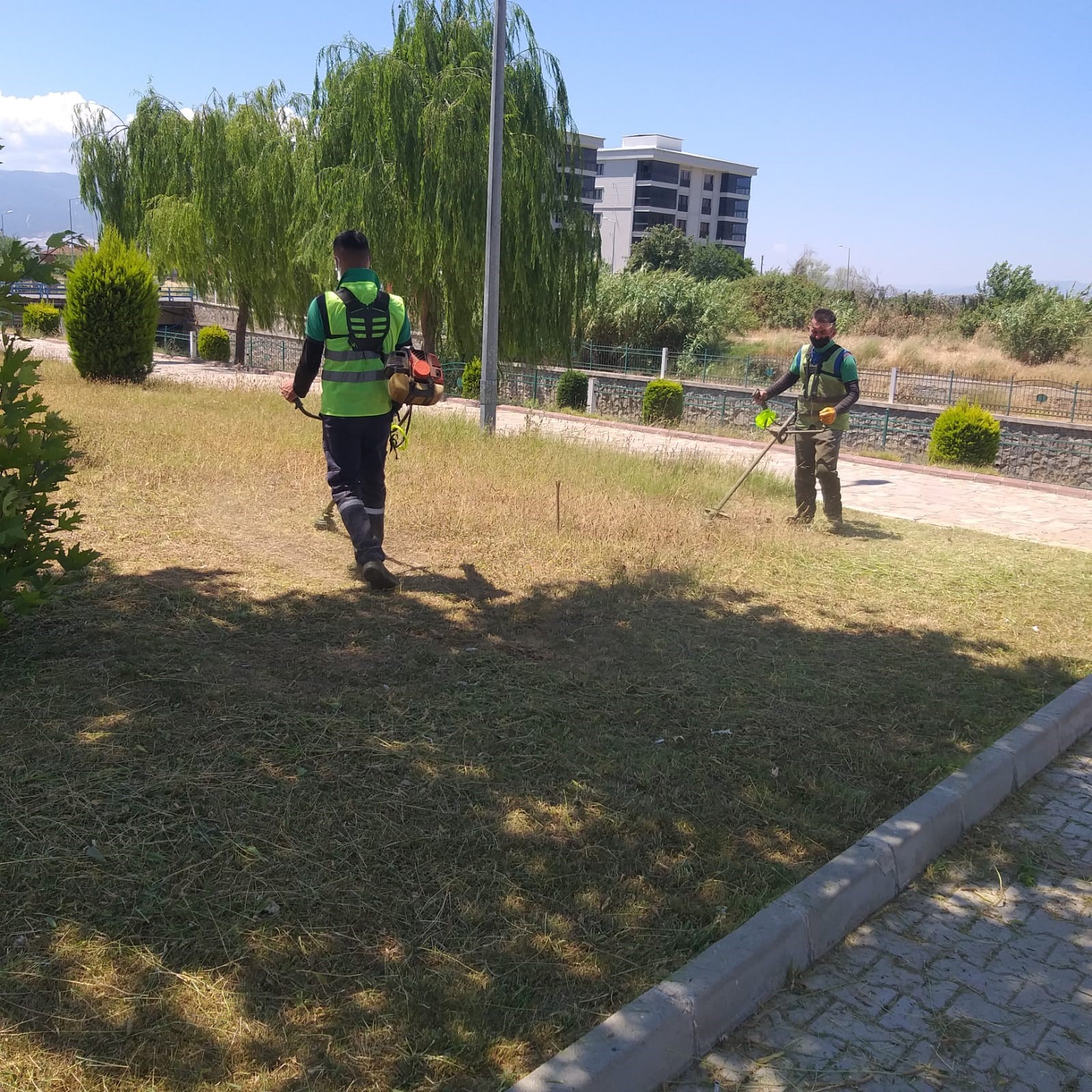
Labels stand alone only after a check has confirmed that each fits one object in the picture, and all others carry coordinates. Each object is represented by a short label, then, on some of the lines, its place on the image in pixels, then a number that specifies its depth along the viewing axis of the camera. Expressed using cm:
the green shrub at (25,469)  418
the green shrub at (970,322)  4238
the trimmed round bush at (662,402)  2311
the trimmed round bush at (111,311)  1741
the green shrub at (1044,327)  3681
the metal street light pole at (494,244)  1382
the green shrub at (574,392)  2577
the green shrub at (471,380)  2544
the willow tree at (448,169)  2014
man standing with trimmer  884
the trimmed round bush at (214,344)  3397
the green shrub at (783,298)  4434
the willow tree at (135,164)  2850
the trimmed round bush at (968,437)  1753
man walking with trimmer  588
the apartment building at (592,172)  9194
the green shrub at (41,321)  3306
